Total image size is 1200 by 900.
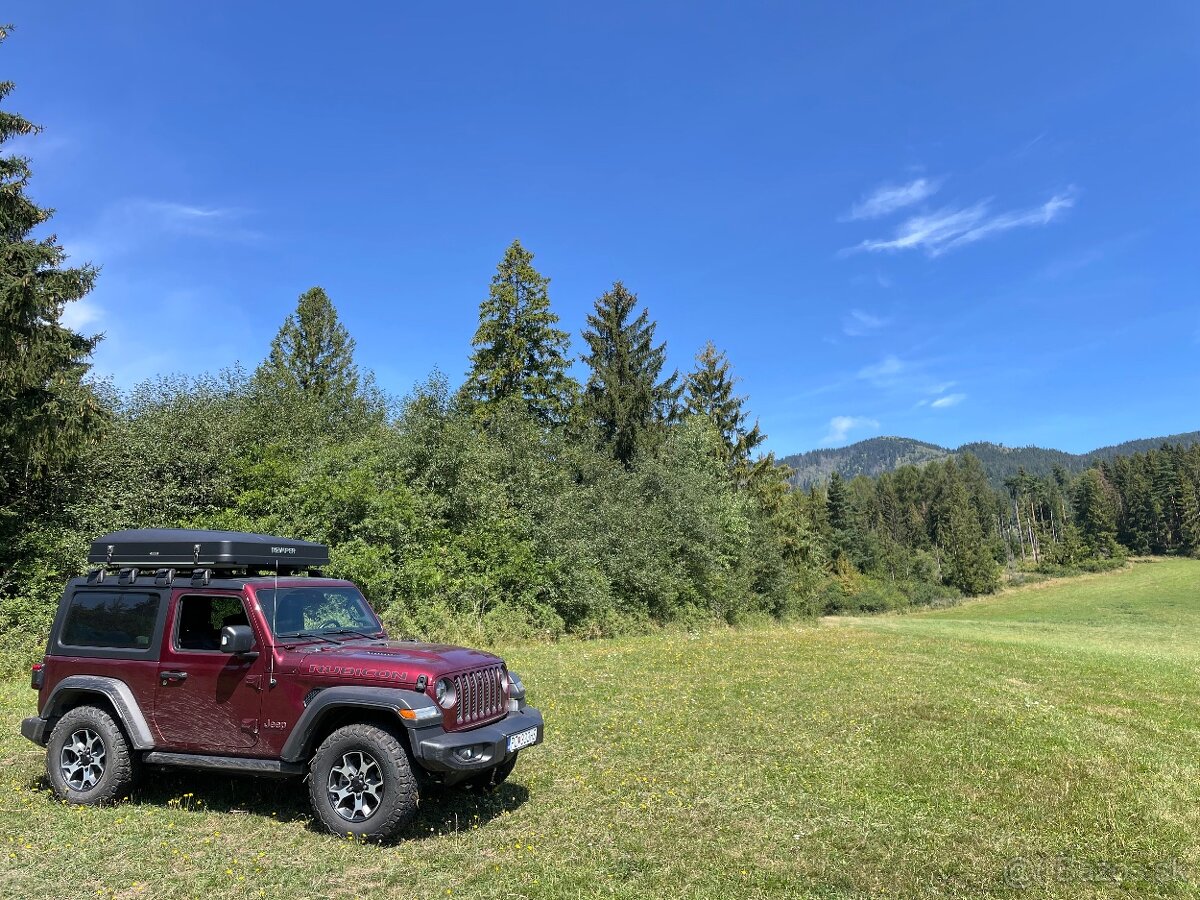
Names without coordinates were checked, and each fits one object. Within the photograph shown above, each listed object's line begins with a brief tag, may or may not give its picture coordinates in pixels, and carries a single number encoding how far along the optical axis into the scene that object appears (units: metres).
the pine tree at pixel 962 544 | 85.44
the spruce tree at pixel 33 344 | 13.83
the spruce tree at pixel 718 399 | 42.19
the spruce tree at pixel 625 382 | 35.69
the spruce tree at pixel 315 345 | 36.94
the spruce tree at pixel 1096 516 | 106.75
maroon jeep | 5.56
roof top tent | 6.55
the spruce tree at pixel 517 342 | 32.69
